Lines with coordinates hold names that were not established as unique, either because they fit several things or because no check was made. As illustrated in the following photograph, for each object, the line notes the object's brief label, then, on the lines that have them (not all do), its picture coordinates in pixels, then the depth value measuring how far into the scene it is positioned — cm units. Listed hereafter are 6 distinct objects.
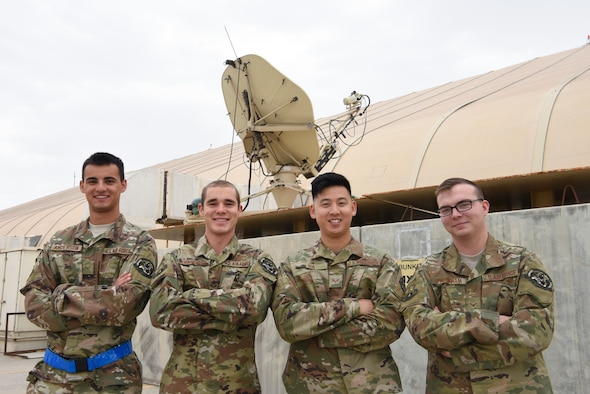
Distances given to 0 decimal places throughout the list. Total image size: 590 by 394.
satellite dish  803
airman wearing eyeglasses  247
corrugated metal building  541
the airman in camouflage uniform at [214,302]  295
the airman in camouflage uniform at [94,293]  299
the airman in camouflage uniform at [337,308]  283
